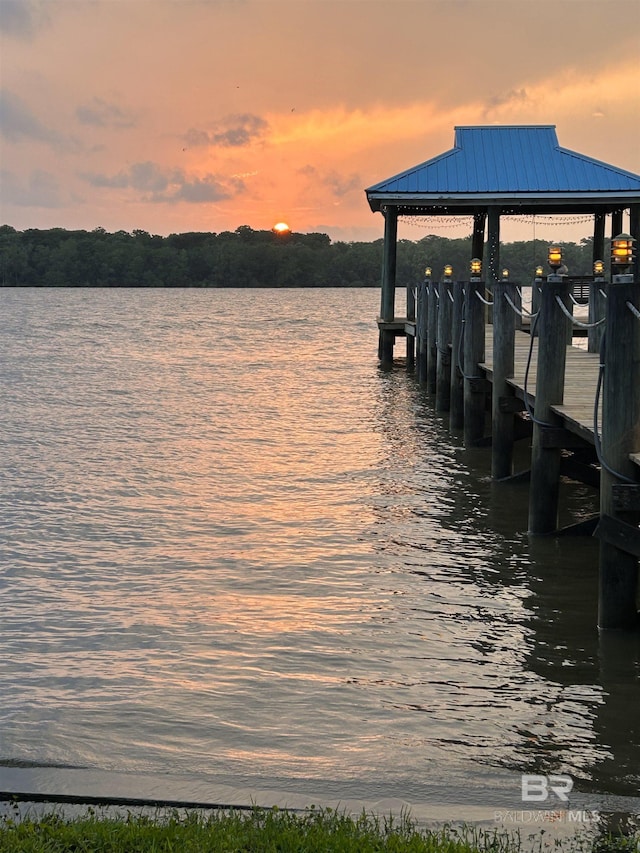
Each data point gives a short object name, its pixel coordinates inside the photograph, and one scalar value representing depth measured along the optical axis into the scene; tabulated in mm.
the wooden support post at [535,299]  21138
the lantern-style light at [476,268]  21405
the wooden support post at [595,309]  16953
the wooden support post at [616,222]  35062
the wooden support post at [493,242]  31859
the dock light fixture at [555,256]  15328
